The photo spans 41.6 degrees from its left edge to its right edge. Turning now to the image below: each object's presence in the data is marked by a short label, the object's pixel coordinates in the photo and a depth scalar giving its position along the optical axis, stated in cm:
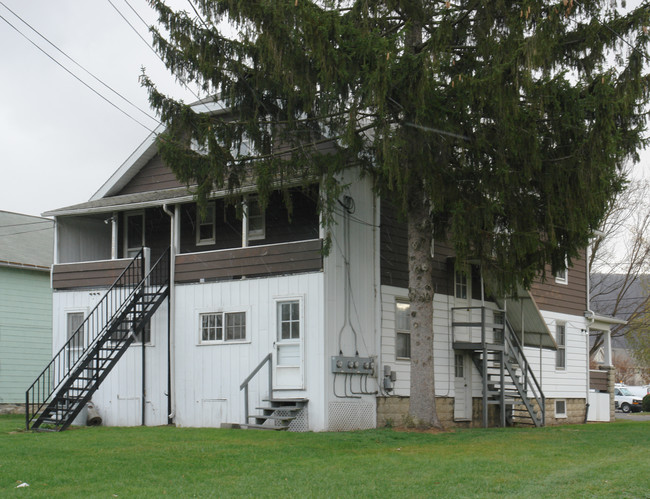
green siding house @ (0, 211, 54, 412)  2689
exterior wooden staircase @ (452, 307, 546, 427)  1998
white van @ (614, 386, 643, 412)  4441
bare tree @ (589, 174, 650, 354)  3834
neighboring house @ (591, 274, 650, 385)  3994
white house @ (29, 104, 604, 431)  1745
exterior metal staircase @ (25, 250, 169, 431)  1739
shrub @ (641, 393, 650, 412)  4052
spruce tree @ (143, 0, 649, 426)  1403
